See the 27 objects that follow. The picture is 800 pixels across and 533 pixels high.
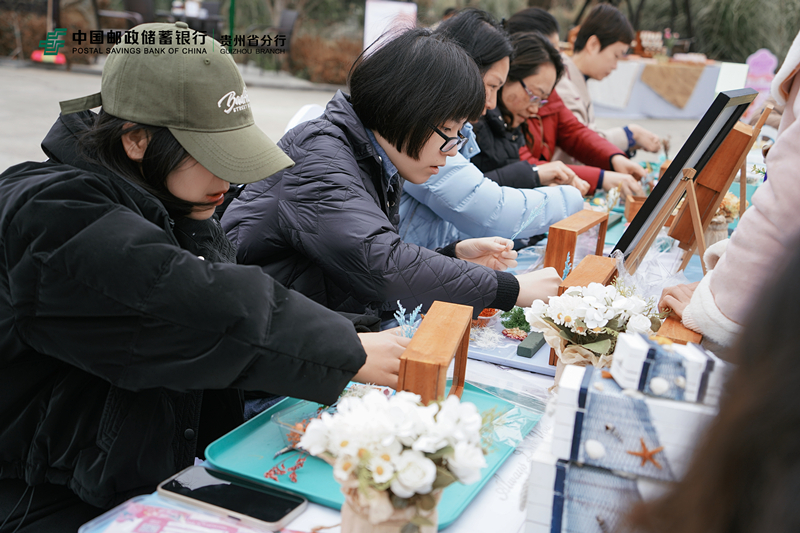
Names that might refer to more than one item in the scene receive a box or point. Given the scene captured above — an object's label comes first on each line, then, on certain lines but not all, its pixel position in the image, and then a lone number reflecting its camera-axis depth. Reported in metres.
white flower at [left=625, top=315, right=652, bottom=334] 1.32
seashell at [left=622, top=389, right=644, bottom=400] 0.86
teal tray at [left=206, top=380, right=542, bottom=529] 1.06
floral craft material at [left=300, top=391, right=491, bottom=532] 0.78
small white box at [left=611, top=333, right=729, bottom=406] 0.84
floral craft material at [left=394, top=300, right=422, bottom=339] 1.40
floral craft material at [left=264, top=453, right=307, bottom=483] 1.11
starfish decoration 0.84
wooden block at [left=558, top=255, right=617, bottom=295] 1.63
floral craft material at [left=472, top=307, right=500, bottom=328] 1.89
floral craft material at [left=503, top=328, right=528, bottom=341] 1.82
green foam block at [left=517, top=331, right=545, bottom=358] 1.68
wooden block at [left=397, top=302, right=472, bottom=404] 1.04
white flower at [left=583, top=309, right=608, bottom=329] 1.31
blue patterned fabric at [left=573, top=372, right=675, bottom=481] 0.85
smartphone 1.00
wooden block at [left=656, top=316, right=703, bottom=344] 1.36
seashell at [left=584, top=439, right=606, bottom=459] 0.86
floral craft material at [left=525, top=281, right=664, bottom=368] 1.32
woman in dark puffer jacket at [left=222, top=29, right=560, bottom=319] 1.72
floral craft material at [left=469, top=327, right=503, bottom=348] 1.76
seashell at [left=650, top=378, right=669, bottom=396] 0.85
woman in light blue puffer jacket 2.58
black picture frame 1.71
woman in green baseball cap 0.99
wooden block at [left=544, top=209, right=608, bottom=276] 1.94
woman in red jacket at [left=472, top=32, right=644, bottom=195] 3.24
